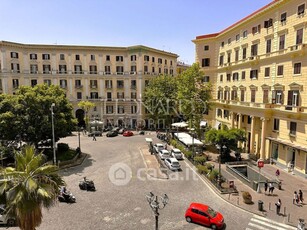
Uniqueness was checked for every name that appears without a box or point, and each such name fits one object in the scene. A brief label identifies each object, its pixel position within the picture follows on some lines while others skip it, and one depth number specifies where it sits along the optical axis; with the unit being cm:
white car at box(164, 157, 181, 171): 3309
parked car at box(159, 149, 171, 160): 3758
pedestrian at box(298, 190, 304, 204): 2367
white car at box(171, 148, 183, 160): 3847
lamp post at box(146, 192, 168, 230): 1492
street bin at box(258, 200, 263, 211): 2206
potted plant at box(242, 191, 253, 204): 2350
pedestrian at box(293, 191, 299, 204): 2356
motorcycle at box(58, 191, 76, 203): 2352
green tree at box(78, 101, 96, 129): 5819
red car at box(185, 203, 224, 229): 1919
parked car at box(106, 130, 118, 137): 5722
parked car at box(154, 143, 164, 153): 4135
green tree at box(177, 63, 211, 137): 4478
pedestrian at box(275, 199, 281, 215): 2157
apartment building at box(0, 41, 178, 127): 6009
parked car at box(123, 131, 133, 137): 5849
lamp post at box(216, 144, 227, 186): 2711
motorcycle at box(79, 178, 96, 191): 2645
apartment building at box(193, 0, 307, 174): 3056
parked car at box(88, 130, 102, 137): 5756
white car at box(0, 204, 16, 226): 1912
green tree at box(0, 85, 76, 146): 3253
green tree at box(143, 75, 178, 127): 5915
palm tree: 1081
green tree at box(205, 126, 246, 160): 3616
